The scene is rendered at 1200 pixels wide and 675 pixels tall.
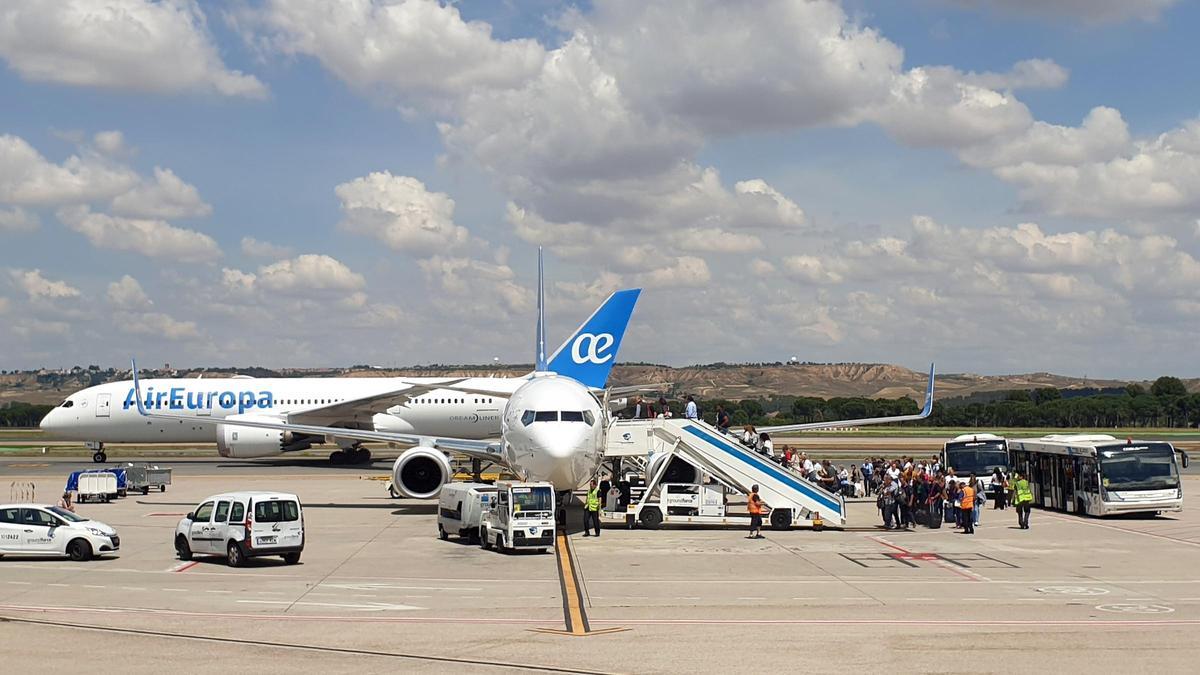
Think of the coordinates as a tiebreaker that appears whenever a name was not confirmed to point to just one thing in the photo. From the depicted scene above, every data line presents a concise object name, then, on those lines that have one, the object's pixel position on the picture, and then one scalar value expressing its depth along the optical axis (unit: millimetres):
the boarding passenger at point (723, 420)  45344
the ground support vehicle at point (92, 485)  46312
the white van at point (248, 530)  27844
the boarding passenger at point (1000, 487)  46438
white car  29125
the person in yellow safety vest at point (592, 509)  34312
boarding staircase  37219
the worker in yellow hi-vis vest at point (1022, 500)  37375
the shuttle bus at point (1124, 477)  40406
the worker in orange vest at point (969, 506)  35781
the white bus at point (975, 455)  51031
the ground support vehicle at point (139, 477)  51312
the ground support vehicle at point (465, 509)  32969
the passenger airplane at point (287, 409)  67375
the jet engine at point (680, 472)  41938
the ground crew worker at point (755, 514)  34781
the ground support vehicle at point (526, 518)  30250
